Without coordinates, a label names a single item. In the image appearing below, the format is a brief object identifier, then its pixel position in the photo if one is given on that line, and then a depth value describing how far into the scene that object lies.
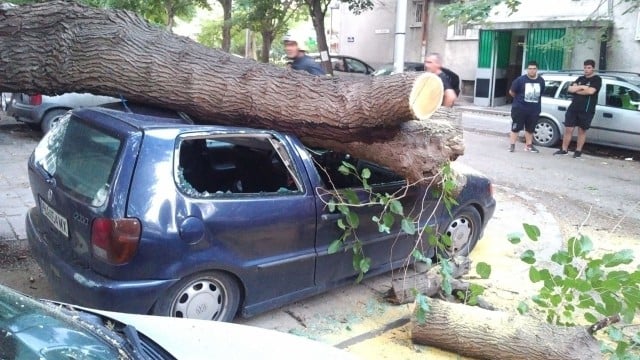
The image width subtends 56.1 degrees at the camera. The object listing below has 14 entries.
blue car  3.54
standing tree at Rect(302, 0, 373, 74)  18.61
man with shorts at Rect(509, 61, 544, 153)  11.67
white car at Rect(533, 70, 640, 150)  11.75
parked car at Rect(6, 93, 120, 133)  10.21
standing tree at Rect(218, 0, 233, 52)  23.26
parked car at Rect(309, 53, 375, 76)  21.23
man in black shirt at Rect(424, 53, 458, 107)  8.22
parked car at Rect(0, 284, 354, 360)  2.08
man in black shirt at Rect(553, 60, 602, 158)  11.37
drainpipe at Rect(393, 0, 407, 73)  8.45
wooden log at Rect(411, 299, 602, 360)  3.80
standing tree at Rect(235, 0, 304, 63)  19.66
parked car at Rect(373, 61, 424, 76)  19.26
